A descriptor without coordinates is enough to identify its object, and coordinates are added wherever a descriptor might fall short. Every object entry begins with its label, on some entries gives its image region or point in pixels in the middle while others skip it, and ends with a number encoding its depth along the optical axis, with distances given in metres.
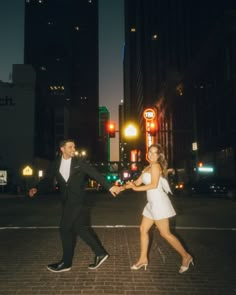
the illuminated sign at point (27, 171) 34.50
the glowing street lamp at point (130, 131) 20.91
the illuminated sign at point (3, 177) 43.47
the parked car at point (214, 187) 26.75
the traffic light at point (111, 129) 21.14
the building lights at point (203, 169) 34.57
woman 5.70
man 5.79
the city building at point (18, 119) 51.12
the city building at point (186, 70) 38.03
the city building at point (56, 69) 103.31
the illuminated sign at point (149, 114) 27.31
